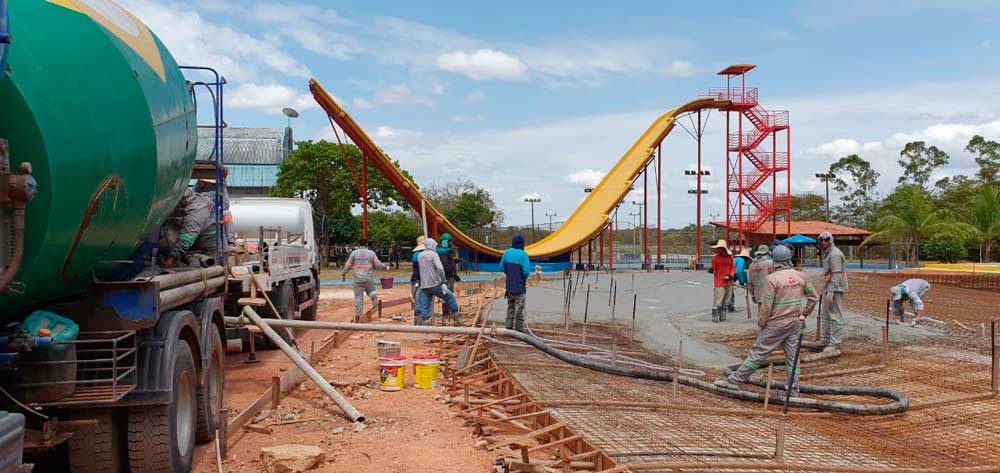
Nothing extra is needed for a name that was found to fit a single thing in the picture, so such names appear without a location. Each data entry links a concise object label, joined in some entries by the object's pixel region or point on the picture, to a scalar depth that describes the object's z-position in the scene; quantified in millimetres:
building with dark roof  57594
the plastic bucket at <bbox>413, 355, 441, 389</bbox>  8500
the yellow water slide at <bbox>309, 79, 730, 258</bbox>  26656
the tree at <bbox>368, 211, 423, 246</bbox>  46844
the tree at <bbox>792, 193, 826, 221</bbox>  70188
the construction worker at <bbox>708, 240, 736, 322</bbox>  14273
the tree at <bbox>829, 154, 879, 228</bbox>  69375
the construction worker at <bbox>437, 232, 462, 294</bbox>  14648
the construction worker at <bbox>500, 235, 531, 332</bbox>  11297
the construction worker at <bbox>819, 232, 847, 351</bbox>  10680
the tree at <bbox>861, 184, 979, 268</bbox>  42562
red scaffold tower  36719
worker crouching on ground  13211
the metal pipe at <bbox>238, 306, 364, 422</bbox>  6953
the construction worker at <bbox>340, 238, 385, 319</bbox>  13953
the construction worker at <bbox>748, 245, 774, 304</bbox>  11398
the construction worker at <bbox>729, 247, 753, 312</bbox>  15219
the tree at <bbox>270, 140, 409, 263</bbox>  41531
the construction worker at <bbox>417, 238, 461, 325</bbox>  11938
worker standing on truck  6406
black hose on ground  7551
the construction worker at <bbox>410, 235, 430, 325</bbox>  12469
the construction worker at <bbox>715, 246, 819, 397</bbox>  8148
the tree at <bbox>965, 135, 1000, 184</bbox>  54531
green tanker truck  3604
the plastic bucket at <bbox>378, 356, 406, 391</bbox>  8359
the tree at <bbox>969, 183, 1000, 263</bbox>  38062
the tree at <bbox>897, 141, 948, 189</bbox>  63331
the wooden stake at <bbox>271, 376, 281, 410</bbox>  7219
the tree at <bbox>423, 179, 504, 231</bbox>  53969
